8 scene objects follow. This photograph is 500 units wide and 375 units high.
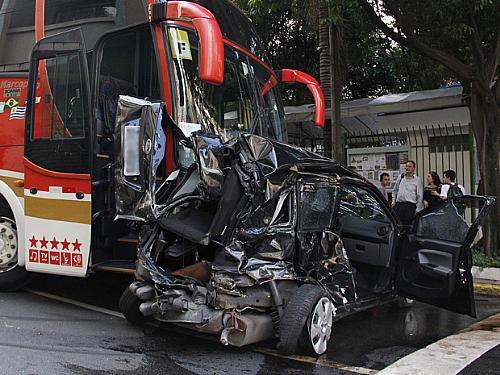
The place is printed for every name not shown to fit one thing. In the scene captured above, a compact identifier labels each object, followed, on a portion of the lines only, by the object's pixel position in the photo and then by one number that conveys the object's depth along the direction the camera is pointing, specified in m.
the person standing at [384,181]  10.94
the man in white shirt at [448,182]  9.30
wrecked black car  4.38
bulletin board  11.66
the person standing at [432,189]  9.94
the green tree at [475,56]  8.86
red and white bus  5.50
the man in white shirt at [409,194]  9.62
